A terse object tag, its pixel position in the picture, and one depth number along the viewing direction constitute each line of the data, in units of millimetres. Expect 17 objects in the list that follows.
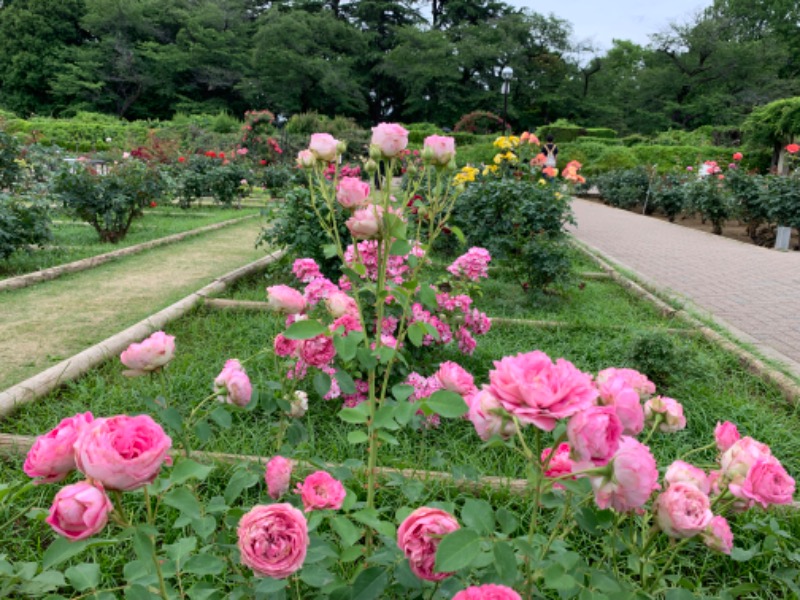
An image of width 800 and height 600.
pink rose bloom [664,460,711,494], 745
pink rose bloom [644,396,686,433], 873
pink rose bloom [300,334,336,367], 1208
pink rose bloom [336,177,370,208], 1061
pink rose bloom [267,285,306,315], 1173
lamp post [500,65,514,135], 14934
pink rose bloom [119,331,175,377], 921
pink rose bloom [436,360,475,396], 1004
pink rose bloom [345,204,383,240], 982
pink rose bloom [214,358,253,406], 994
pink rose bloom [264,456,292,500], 1000
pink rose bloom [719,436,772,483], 746
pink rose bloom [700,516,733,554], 712
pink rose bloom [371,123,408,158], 1039
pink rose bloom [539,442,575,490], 825
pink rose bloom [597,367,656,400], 759
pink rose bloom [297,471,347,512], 888
